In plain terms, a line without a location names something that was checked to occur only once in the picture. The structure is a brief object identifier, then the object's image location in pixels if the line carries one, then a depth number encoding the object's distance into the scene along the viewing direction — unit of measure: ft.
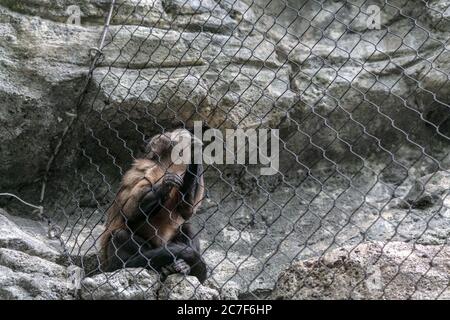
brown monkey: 10.09
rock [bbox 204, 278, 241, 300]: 9.33
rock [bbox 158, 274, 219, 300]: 8.84
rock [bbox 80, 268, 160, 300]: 8.80
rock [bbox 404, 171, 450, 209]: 11.59
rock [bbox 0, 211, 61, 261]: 10.11
